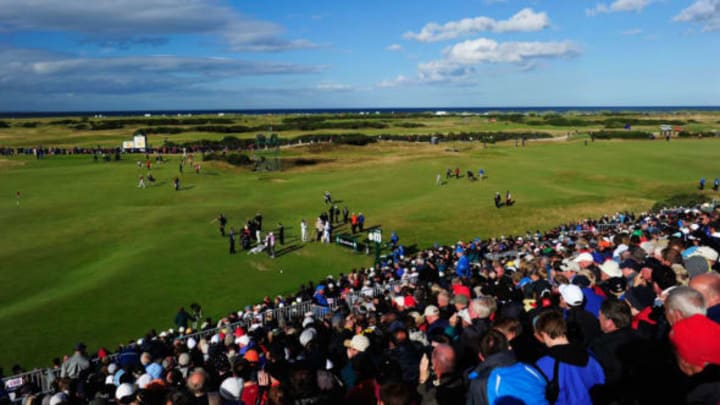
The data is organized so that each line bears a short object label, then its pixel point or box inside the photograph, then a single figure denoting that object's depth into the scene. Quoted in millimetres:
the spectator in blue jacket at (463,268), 16359
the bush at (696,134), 89438
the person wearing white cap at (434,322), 7969
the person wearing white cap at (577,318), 6305
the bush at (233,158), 63906
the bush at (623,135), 90600
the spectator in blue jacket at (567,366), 4789
